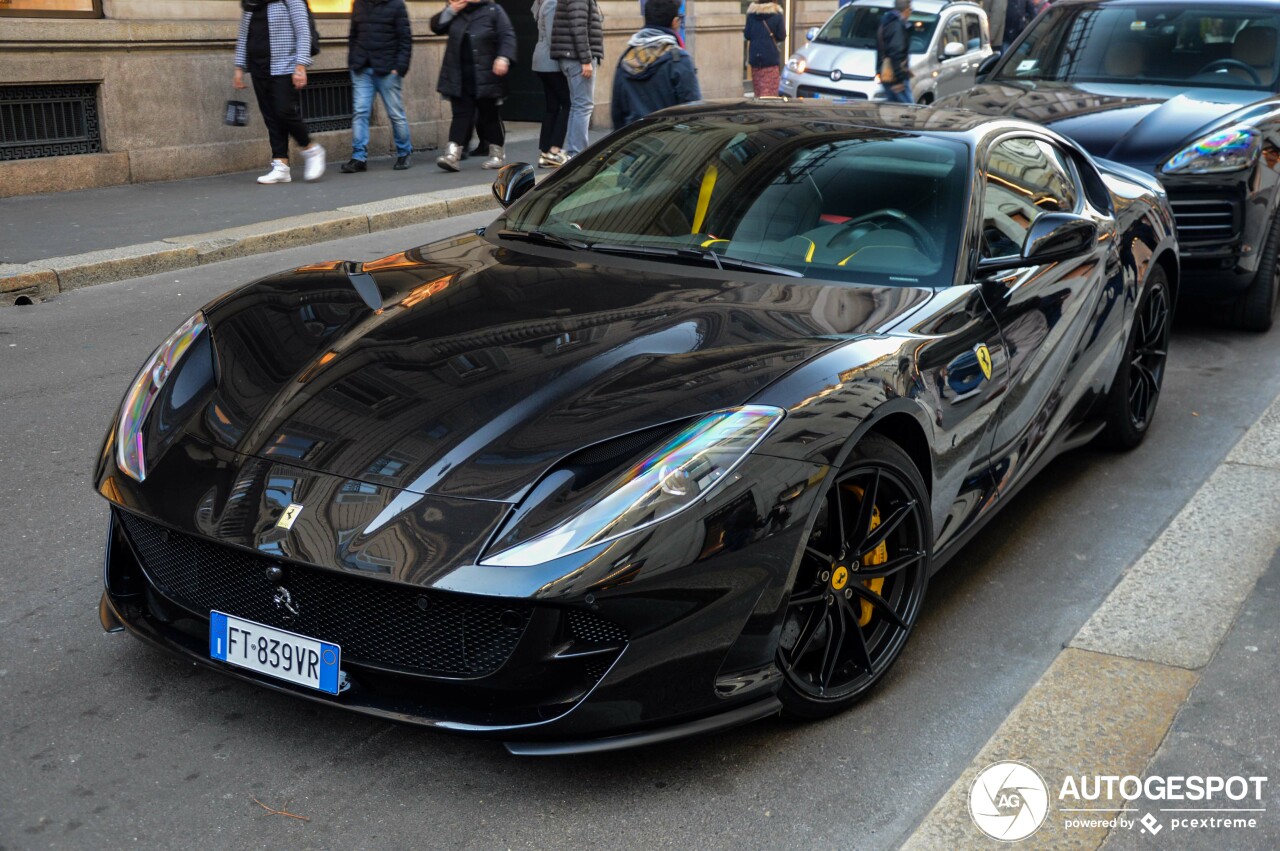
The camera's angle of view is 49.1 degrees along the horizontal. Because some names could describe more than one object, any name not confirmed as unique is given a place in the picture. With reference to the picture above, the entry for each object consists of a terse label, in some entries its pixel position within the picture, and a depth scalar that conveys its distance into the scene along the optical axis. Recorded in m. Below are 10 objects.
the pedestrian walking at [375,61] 12.83
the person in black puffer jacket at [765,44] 19.08
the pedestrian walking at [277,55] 11.64
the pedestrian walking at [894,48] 14.32
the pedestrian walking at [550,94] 13.55
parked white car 18.00
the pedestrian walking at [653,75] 9.91
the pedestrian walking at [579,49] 13.45
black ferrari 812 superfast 3.03
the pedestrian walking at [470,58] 13.25
